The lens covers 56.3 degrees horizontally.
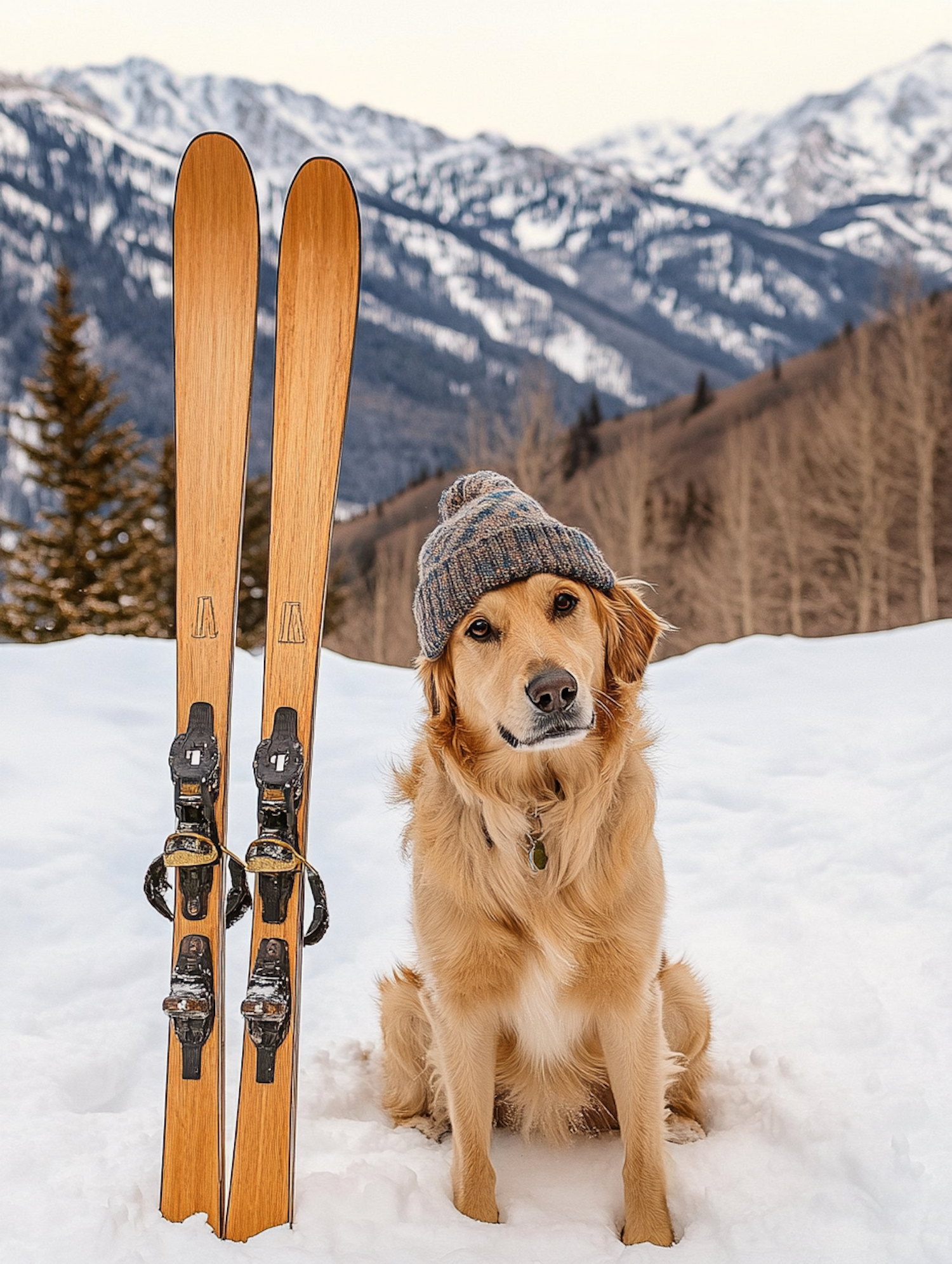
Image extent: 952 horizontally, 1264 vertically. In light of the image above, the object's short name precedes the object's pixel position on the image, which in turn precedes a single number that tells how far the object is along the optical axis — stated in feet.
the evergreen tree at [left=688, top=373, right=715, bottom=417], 178.40
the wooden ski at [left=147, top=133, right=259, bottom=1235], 6.51
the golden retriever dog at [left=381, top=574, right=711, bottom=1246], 6.51
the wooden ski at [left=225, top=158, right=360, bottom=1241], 6.47
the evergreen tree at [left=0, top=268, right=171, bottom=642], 69.97
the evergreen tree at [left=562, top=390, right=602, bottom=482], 171.42
